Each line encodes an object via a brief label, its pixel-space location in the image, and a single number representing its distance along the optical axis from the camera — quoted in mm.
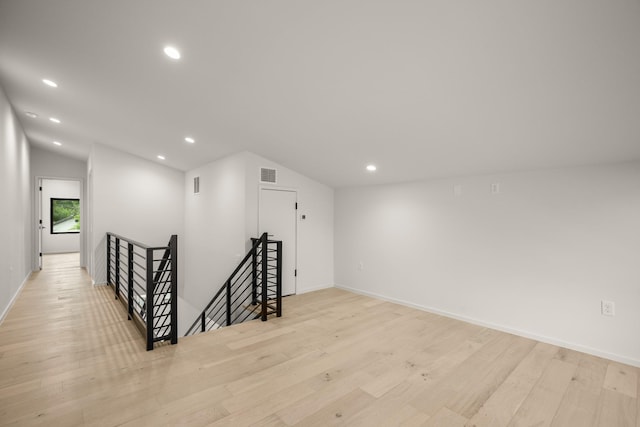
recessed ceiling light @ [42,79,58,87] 3549
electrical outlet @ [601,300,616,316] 2938
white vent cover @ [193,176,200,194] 6482
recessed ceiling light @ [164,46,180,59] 2524
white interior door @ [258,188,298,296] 5027
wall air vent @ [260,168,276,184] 4992
